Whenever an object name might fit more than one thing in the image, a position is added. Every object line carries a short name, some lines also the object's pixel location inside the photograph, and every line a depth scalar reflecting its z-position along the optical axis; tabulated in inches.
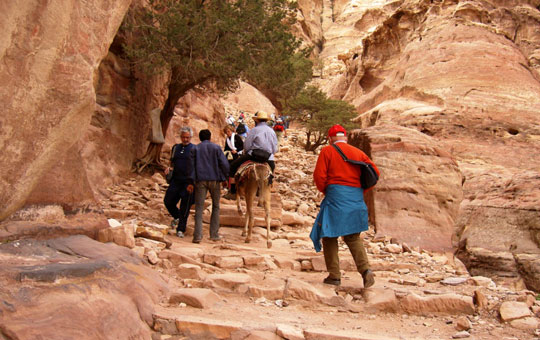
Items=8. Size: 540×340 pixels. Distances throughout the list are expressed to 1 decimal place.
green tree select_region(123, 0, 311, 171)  424.5
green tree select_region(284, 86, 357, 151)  845.2
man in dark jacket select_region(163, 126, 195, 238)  271.1
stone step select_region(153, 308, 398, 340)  132.4
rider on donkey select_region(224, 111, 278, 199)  276.2
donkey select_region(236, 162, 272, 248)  273.4
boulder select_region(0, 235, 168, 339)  112.4
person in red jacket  179.0
